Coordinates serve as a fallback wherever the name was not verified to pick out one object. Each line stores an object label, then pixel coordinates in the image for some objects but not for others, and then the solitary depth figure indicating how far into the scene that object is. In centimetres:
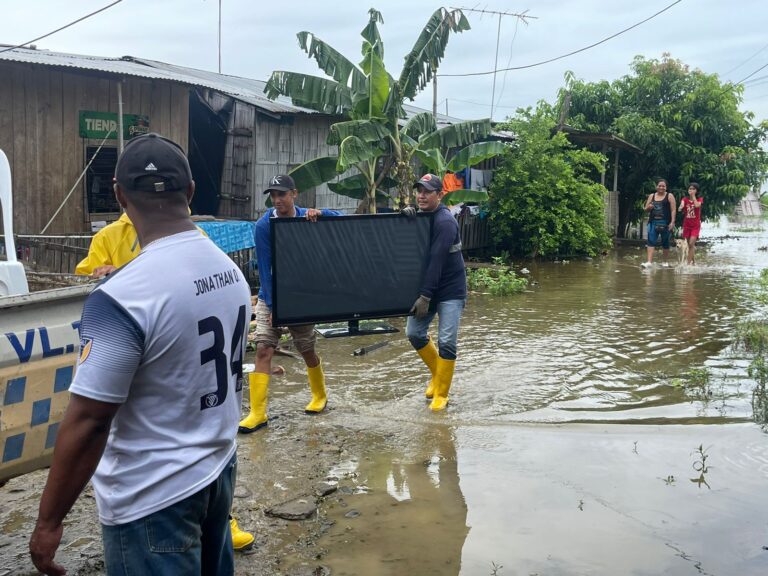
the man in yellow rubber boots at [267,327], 625
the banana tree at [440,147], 1352
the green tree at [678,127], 2320
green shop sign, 1222
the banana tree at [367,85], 1259
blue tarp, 1210
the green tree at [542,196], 1819
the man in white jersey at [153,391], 208
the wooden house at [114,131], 1148
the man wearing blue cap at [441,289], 668
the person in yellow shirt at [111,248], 486
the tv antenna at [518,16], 1886
